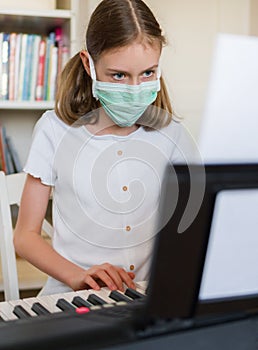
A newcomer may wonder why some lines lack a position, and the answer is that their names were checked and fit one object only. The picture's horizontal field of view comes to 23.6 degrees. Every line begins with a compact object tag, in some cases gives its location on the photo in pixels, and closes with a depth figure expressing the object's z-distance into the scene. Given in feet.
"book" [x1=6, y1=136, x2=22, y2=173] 7.43
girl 3.80
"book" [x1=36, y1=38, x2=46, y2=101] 7.29
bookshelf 7.06
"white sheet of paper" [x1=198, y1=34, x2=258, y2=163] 1.49
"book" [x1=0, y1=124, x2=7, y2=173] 7.36
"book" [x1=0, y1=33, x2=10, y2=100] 7.09
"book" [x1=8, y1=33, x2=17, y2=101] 7.12
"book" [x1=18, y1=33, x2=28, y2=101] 7.18
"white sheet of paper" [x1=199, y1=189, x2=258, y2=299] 1.53
